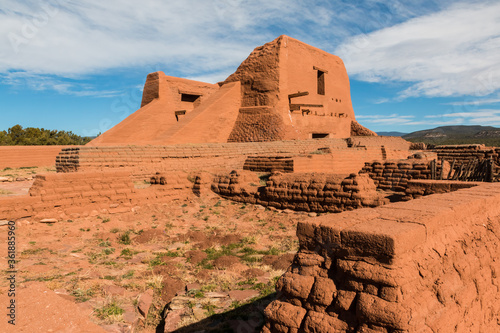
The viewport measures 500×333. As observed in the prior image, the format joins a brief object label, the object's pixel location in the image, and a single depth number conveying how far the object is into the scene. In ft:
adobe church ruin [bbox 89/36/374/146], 64.03
